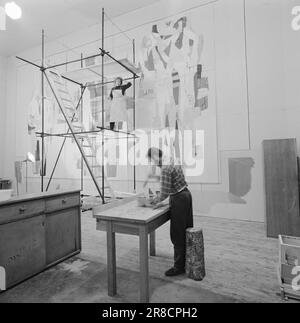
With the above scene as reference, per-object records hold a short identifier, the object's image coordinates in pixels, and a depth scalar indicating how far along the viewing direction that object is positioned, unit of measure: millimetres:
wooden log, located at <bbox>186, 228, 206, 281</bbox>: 2213
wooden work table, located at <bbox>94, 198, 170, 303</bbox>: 1843
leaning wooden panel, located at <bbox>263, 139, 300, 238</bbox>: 3295
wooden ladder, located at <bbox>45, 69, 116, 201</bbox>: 3927
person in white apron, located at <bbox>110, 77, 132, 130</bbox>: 4078
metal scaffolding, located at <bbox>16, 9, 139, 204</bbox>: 3381
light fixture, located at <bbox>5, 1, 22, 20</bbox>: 5008
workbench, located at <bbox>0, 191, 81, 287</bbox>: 2088
